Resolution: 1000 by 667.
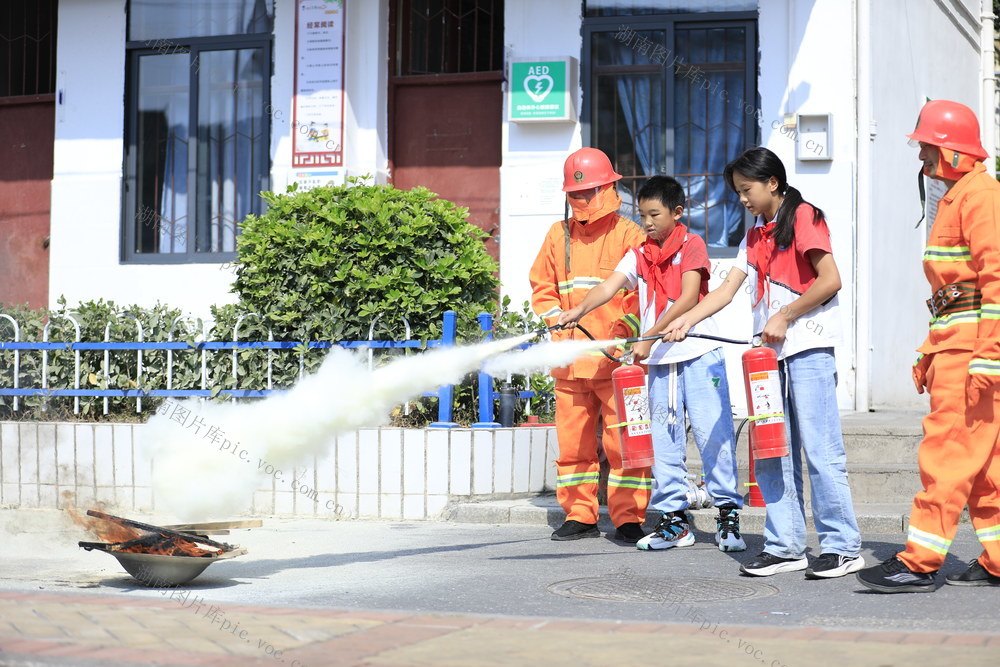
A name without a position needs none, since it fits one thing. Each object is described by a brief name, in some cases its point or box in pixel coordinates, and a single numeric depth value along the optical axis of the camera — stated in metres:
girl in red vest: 5.98
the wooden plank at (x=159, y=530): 5.88
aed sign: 10.82
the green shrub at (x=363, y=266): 8.60
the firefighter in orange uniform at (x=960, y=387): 5.50
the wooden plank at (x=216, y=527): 6.16
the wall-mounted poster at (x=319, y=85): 11.33
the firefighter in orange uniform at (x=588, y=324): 7.19
